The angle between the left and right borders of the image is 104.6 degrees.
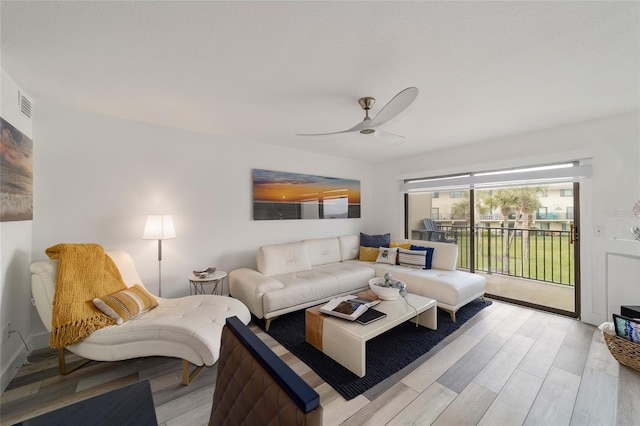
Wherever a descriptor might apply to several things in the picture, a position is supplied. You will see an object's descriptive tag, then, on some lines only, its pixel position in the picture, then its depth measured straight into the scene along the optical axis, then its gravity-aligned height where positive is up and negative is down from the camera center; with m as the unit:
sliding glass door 3.46 -0.35
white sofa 2.76 -0.82
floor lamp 2.59 -0.14
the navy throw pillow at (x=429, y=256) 3.62 -0.63
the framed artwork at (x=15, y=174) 1.79 +0.32
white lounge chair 1.77 -0.89
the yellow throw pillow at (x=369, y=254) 4.16 -0.68
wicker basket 1.94 -1.11
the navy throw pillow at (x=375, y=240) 4.33 -0.47
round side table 2.74 -0.89
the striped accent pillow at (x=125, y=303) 1.94 -0.73
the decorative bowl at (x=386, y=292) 2.54 -0.81
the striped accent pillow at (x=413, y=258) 3.62 -0.67
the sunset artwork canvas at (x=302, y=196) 3.71 +0.30
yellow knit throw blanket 1.79 -0.60
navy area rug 1.87 -1.25
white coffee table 1.92 -0.97
